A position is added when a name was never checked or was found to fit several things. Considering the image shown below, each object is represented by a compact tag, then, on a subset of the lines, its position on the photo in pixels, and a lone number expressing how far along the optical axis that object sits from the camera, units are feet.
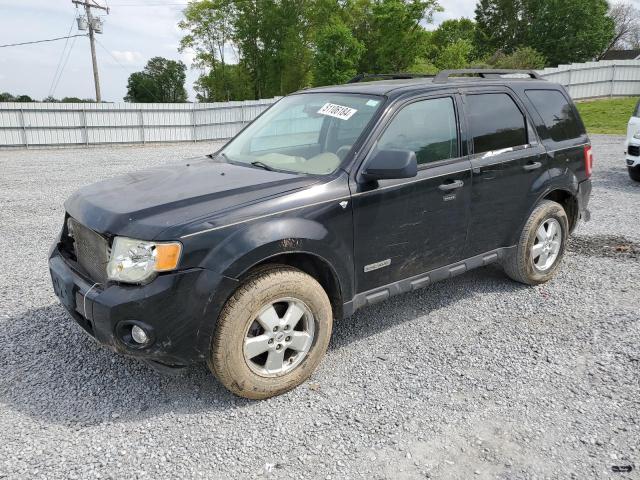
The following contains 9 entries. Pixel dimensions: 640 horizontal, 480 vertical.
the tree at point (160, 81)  215.51
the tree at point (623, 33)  209.67
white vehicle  30.99
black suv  9.31
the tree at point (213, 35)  145.89
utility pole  95.15
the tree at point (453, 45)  126.72
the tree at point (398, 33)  122.42
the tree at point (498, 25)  186.50
